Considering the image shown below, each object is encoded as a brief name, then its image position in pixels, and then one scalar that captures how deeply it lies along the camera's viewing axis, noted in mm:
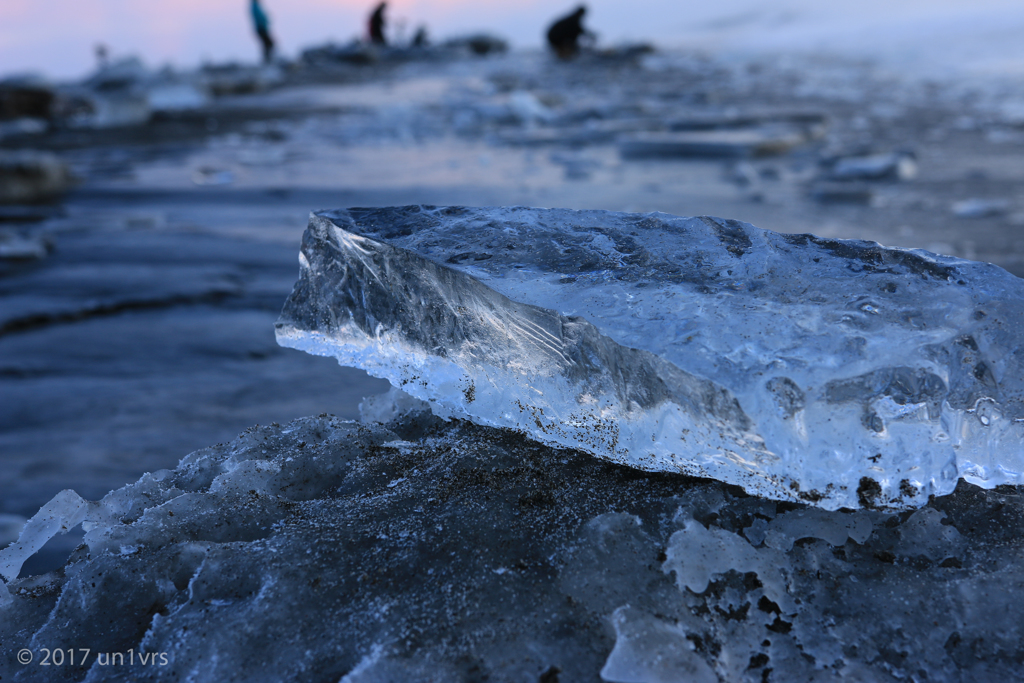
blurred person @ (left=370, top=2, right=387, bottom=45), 26141
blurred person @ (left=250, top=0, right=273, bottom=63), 17969
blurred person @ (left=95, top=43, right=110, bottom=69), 13633
